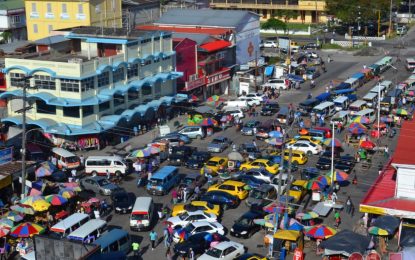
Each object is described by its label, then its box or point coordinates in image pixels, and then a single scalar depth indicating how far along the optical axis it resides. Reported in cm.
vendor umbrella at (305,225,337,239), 3048
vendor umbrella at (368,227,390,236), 3009
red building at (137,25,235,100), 5809
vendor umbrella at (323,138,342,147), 4346
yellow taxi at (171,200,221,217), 3403
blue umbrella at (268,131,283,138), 4666
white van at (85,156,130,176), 4122
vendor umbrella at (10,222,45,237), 3100
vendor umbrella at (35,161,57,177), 3896
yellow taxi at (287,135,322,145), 4534
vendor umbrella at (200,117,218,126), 4909
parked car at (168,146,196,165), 4303
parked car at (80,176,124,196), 3799
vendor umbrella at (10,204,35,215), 3341
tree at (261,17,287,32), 9619
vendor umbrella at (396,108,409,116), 5172
